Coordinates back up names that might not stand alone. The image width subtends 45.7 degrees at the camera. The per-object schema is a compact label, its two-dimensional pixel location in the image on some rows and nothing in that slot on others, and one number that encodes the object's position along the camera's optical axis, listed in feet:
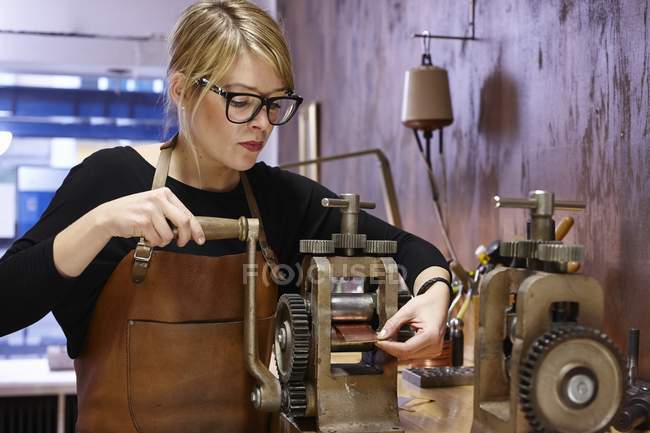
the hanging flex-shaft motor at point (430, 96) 8.43
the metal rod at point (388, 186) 9.41
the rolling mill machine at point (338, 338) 4.47
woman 5.14
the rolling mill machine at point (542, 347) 3.39
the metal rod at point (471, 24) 8.39
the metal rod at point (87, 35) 18.06
